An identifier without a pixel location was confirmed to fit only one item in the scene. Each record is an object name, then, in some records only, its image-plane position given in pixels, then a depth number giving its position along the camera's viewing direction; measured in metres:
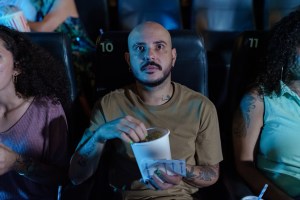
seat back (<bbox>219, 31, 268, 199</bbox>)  1.44
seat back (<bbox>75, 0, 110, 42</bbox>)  2.45
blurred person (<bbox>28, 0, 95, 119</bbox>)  1.96
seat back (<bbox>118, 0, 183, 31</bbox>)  2.50
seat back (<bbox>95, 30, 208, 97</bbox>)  1.42
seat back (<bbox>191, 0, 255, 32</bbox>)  2.48
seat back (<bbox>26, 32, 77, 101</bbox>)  1.38
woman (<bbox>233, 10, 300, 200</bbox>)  1.26
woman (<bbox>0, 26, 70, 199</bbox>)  1.19
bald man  1.19
